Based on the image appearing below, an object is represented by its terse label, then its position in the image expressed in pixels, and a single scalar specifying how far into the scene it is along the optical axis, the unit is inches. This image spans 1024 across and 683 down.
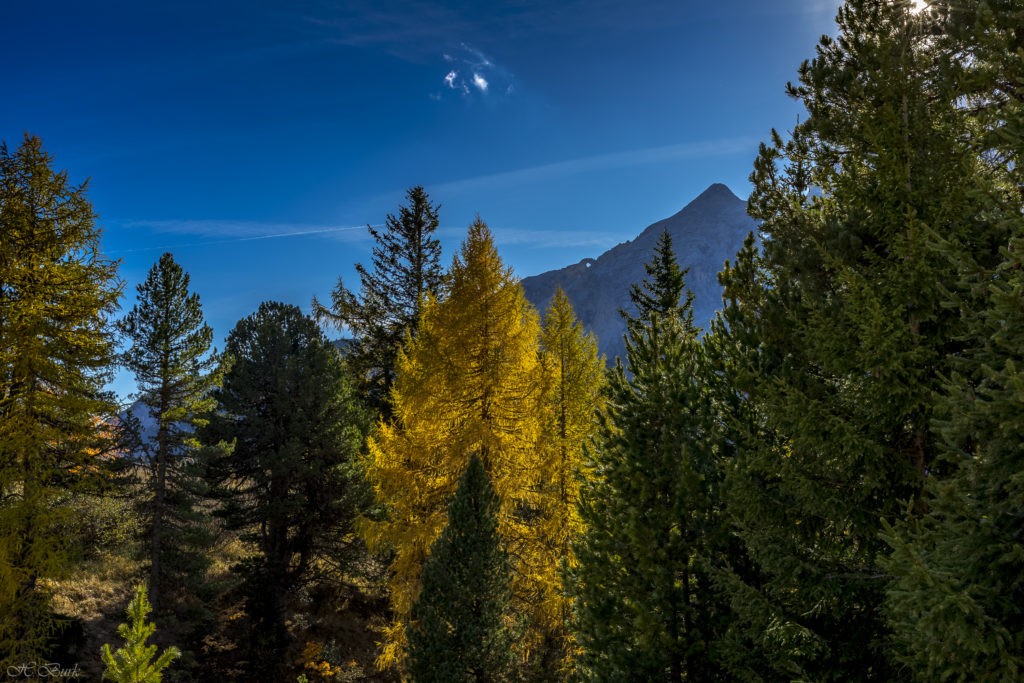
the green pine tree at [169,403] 728.3
